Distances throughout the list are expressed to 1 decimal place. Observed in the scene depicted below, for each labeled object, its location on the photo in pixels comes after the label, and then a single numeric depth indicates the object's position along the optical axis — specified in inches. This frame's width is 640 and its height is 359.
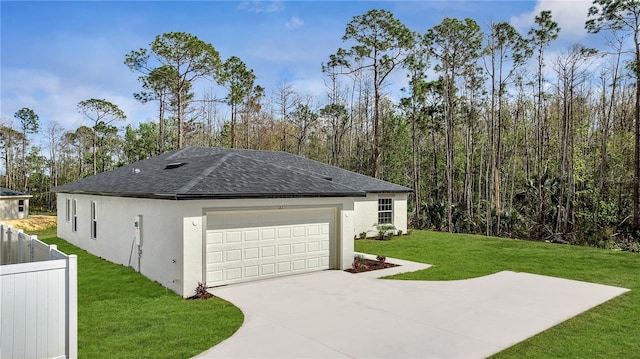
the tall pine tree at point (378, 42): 994.7
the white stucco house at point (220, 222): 344.2
